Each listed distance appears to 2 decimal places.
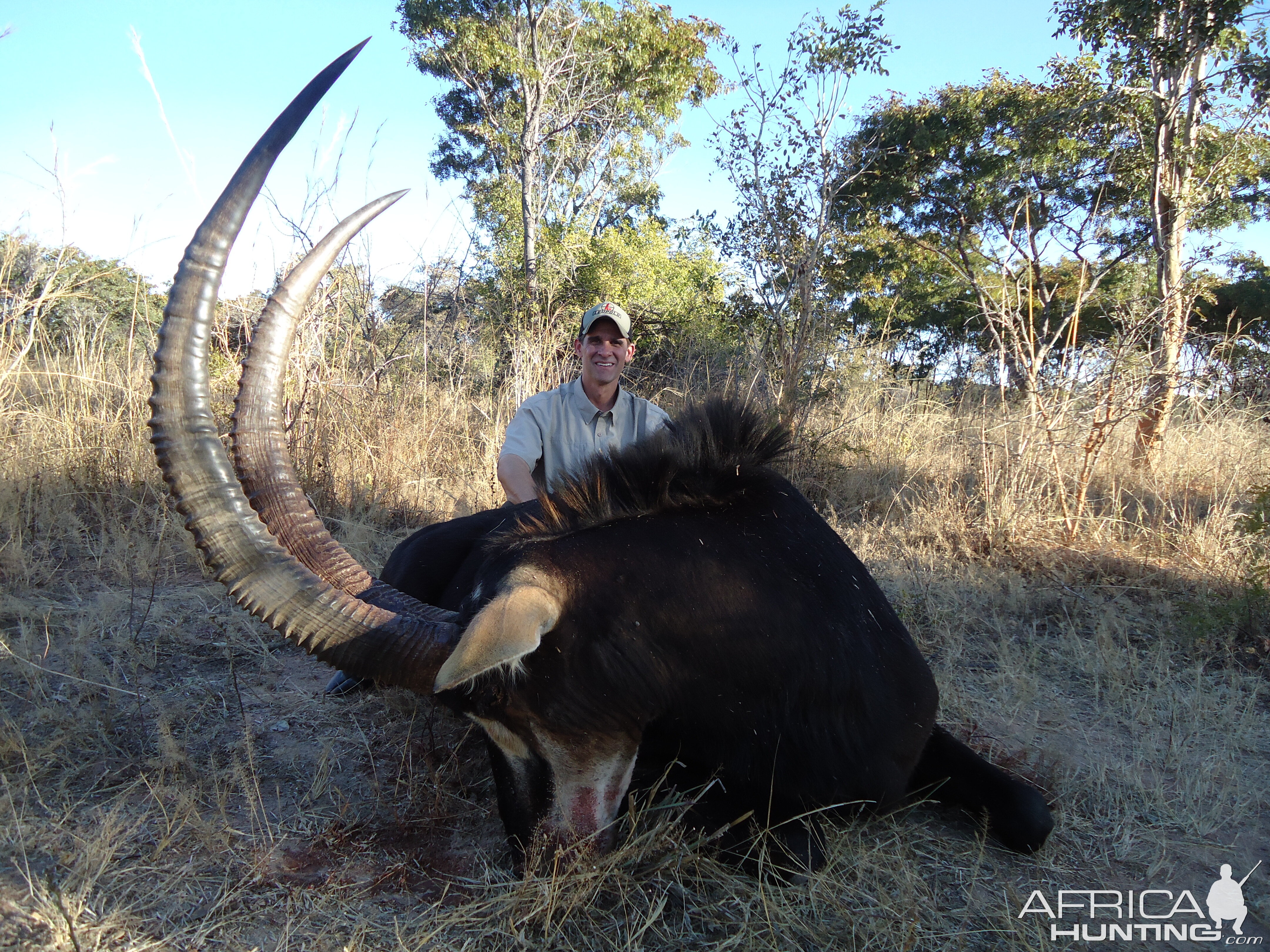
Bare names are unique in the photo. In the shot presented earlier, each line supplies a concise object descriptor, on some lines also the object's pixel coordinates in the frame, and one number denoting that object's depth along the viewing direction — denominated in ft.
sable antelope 5.86
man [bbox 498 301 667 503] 13.76
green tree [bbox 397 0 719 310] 47.55
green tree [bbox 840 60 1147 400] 30.99
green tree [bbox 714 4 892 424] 22.22
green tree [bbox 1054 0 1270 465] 22.18
